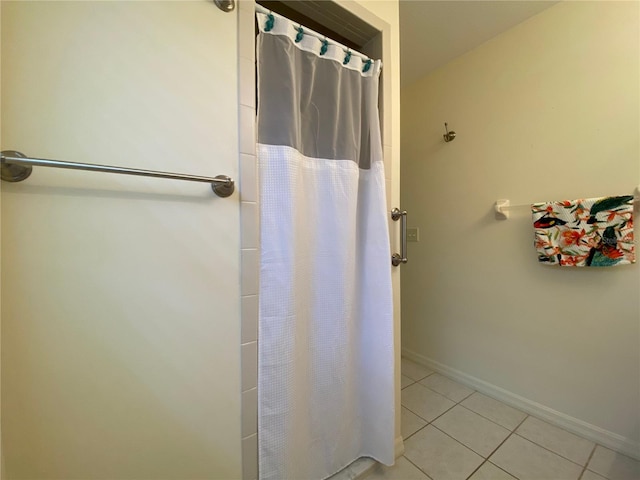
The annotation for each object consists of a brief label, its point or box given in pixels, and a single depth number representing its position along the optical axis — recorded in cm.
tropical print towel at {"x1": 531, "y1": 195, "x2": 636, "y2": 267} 112
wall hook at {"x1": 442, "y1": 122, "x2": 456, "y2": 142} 180
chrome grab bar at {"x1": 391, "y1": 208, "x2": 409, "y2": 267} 114
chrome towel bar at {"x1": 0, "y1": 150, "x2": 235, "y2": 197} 49
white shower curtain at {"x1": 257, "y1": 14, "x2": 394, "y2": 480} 83
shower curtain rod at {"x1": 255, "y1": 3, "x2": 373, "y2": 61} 82
